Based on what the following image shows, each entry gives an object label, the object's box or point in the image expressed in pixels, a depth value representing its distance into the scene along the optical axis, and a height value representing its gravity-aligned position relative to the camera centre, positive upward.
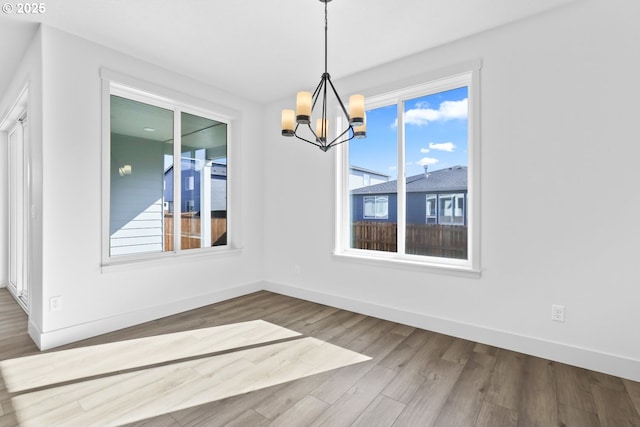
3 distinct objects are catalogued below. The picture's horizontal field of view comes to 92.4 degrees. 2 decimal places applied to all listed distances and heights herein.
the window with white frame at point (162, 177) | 3.25 +0.43
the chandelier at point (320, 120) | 2.16 +0.73
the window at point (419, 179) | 3.03 +0.37
